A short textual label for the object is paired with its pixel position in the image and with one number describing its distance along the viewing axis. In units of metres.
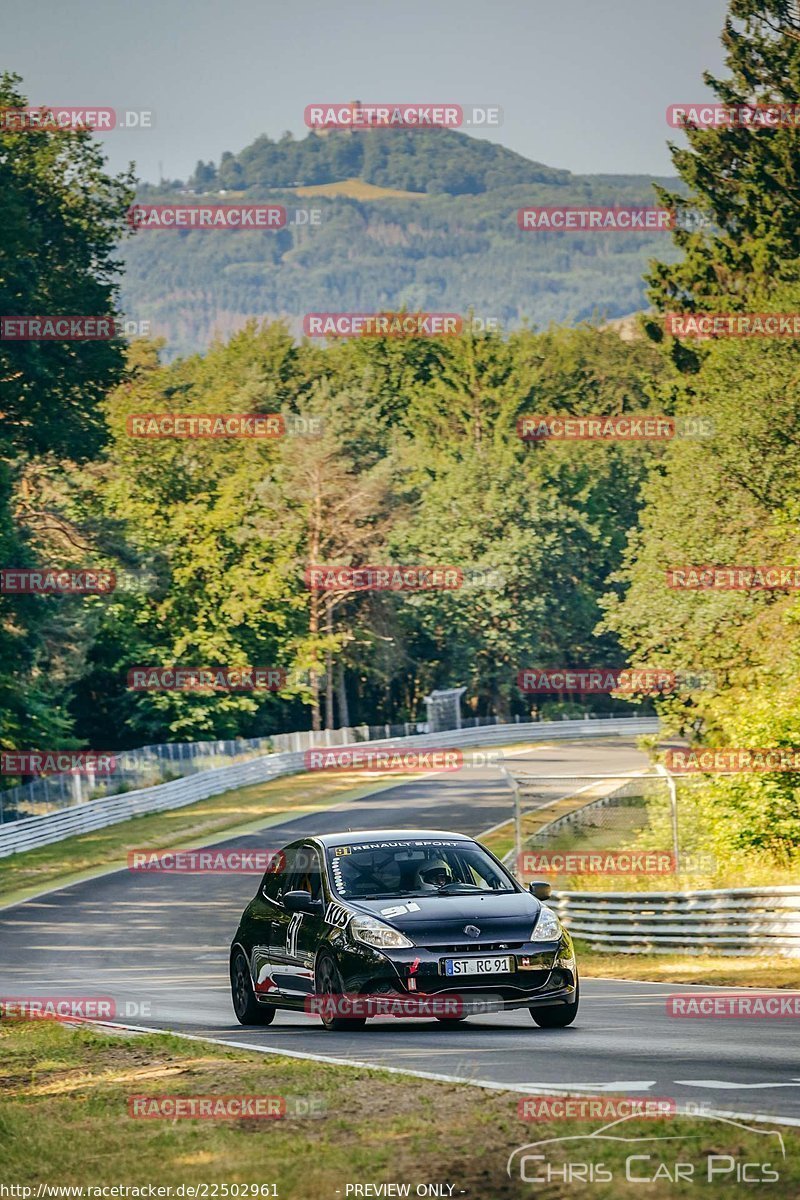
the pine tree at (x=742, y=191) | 62.69
